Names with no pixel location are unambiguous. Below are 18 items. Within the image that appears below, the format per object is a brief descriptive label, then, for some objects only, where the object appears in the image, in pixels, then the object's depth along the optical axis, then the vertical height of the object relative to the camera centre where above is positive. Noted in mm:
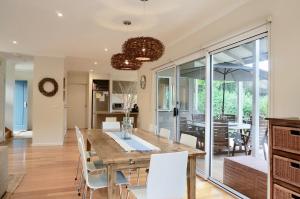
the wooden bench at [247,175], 2729 -895
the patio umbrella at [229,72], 3343 +509
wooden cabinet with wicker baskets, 1741 -416
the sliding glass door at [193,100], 4023 +96
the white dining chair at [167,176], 1830 -588
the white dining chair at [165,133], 3338 -425
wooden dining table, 2006 -462
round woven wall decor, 6484 +484
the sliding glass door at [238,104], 3045 +15
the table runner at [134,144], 2348 -448
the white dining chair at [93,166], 2745 -777
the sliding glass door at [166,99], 5188 +128
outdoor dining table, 3411 -318
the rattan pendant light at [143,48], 2666 +662
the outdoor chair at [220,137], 3797 -526
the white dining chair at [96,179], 2306 -800
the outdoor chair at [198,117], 4041 -231
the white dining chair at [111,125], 4275 -406
